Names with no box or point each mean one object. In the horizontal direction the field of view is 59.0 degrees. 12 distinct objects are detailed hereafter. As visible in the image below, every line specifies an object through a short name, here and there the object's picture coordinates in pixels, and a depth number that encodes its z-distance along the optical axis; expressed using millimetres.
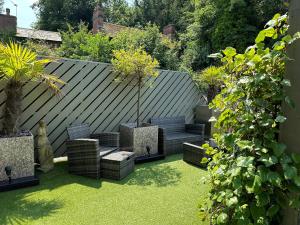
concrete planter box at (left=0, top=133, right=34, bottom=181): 3650
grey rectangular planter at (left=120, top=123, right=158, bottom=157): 5160
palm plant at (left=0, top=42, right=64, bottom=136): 3592
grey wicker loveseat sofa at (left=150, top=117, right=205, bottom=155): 5539
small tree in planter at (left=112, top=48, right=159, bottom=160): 5137
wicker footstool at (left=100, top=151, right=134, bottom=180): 4109
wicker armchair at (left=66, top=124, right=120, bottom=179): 4129
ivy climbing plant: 1533
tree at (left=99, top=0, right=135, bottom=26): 26030
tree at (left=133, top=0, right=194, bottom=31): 23344
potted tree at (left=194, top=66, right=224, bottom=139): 7121
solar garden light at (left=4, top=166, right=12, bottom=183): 3575
